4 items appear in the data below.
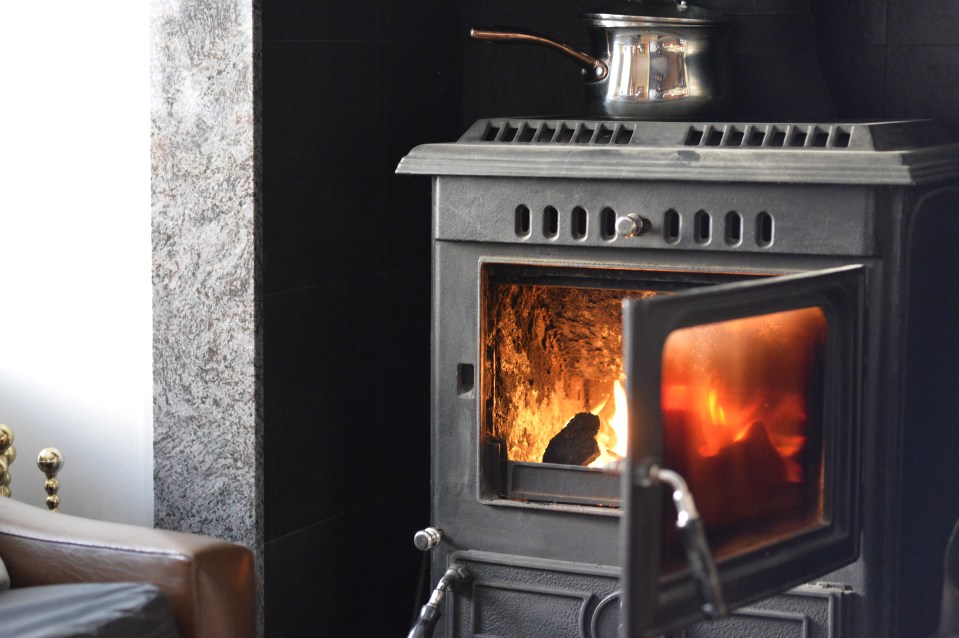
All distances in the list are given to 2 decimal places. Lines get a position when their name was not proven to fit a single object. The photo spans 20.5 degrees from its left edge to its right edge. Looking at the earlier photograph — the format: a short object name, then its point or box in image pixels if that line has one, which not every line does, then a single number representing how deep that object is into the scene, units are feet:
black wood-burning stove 8.81
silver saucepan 9.85
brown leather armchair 9.17
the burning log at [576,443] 10.01
